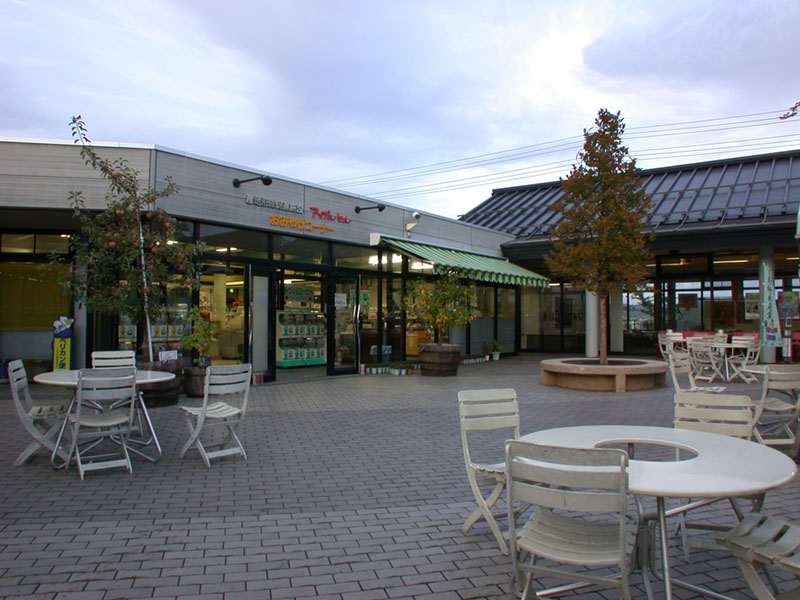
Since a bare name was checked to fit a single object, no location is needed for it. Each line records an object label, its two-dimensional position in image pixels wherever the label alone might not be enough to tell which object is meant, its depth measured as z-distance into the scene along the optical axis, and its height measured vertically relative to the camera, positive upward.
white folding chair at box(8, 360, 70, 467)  5.24 -0.94
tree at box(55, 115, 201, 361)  8.45 +0.97
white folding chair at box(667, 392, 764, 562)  3.96 -0.64
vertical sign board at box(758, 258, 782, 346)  15.49 +0.56
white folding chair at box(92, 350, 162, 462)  6.25 -0.58
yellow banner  10.08 -0.62
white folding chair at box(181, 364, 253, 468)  5.56 -0.92
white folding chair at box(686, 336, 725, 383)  11.25 -0.73
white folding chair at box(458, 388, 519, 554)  3.66 -0.72
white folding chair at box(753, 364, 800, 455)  5.55 -0.87
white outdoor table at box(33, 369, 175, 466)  5.51 -0.60
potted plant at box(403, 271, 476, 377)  12.70 +0.13
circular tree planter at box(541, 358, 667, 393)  10.73 -1.01
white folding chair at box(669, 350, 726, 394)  8.17 -0.64
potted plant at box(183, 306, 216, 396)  9.25 -0.38
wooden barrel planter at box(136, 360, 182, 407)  8.44 -1.04
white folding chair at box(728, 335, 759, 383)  11.83 -0.53
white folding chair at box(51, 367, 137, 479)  5.12 -0.91
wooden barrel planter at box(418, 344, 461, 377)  12.70 -0.86
